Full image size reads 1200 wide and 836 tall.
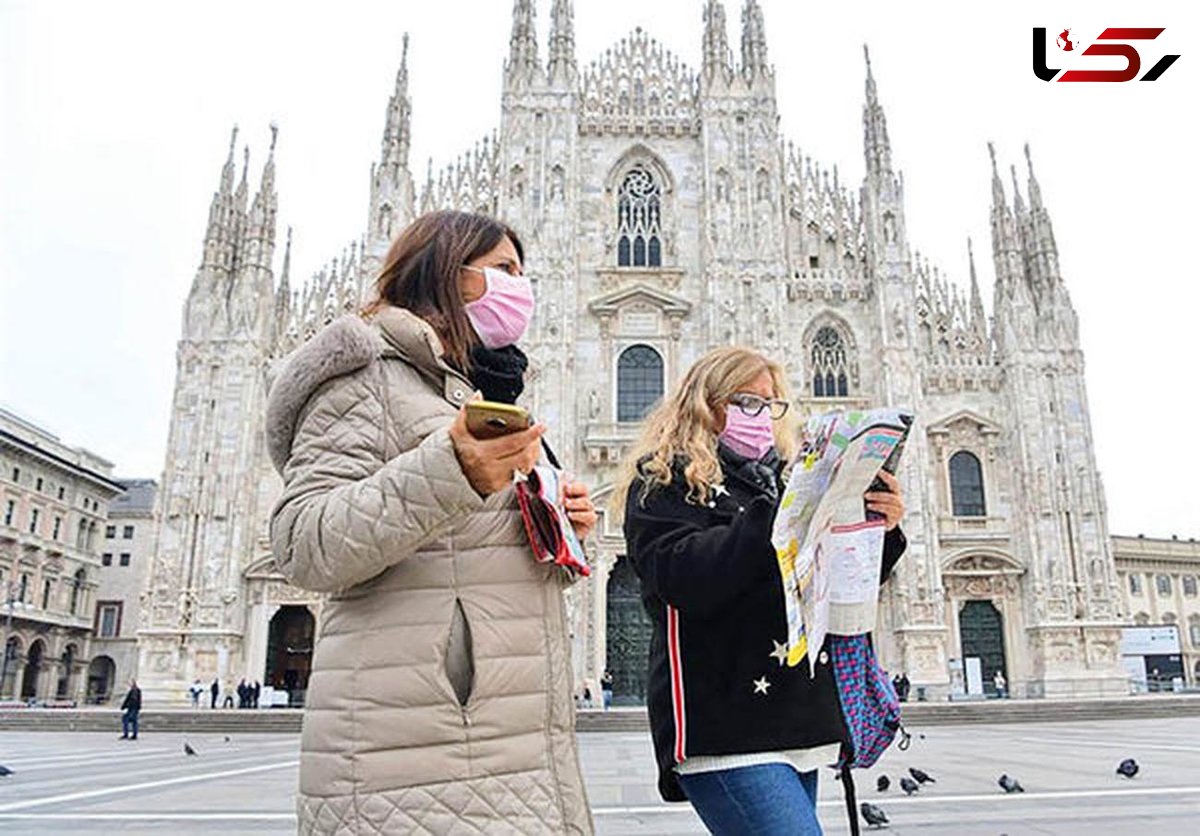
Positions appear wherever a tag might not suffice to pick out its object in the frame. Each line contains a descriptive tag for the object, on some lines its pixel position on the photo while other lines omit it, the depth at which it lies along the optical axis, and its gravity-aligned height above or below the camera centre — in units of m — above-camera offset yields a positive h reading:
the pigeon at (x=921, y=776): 8.14 -0.89
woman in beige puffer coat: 1.80 +0.14
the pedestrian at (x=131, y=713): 17.70 -0.78
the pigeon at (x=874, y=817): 6.16 -0.93
